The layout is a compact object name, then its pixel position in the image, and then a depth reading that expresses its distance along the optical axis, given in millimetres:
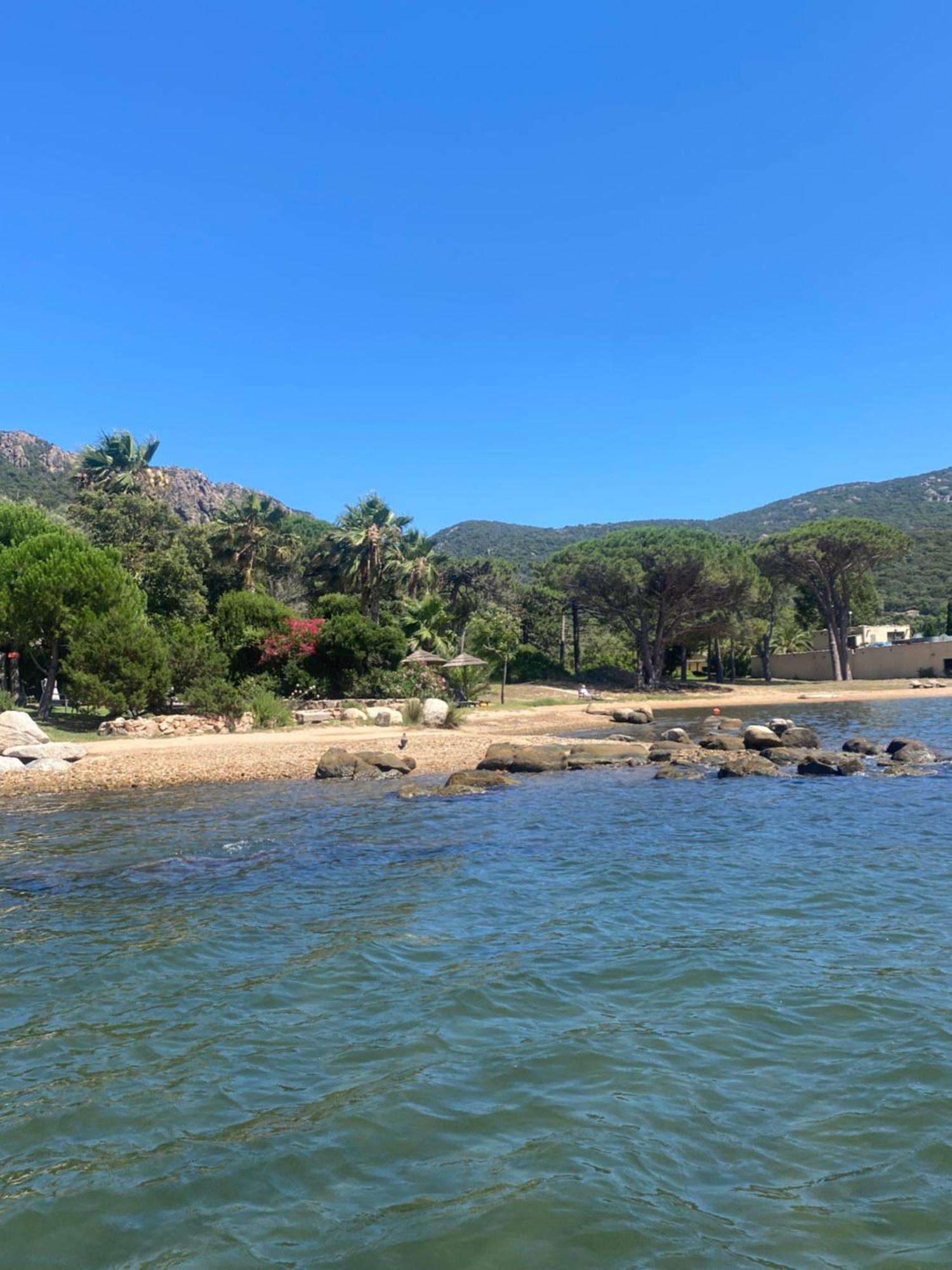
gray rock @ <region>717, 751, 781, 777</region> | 19812
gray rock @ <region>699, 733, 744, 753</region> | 24203
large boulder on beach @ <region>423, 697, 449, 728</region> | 32062
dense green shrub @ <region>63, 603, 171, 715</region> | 26406
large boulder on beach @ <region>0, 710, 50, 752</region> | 22312
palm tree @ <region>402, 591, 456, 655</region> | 40344
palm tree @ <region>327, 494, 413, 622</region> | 45531
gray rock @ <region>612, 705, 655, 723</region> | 37531
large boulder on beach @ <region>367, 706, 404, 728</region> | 31703
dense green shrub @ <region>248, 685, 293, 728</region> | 29109
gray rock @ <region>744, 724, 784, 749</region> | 23500
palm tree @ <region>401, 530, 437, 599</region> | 47781
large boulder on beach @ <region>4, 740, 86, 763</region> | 21344
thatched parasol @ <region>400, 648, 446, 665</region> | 36138
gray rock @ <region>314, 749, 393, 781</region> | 19875
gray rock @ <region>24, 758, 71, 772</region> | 19969
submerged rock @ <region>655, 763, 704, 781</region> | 19578
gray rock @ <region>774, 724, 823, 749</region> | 24000
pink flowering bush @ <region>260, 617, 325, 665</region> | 35625
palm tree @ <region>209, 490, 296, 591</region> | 45281
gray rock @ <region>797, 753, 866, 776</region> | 19562
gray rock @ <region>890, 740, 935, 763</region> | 20750
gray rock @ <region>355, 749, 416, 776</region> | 20484
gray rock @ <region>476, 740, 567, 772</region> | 21062
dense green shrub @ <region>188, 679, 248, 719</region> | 28516
